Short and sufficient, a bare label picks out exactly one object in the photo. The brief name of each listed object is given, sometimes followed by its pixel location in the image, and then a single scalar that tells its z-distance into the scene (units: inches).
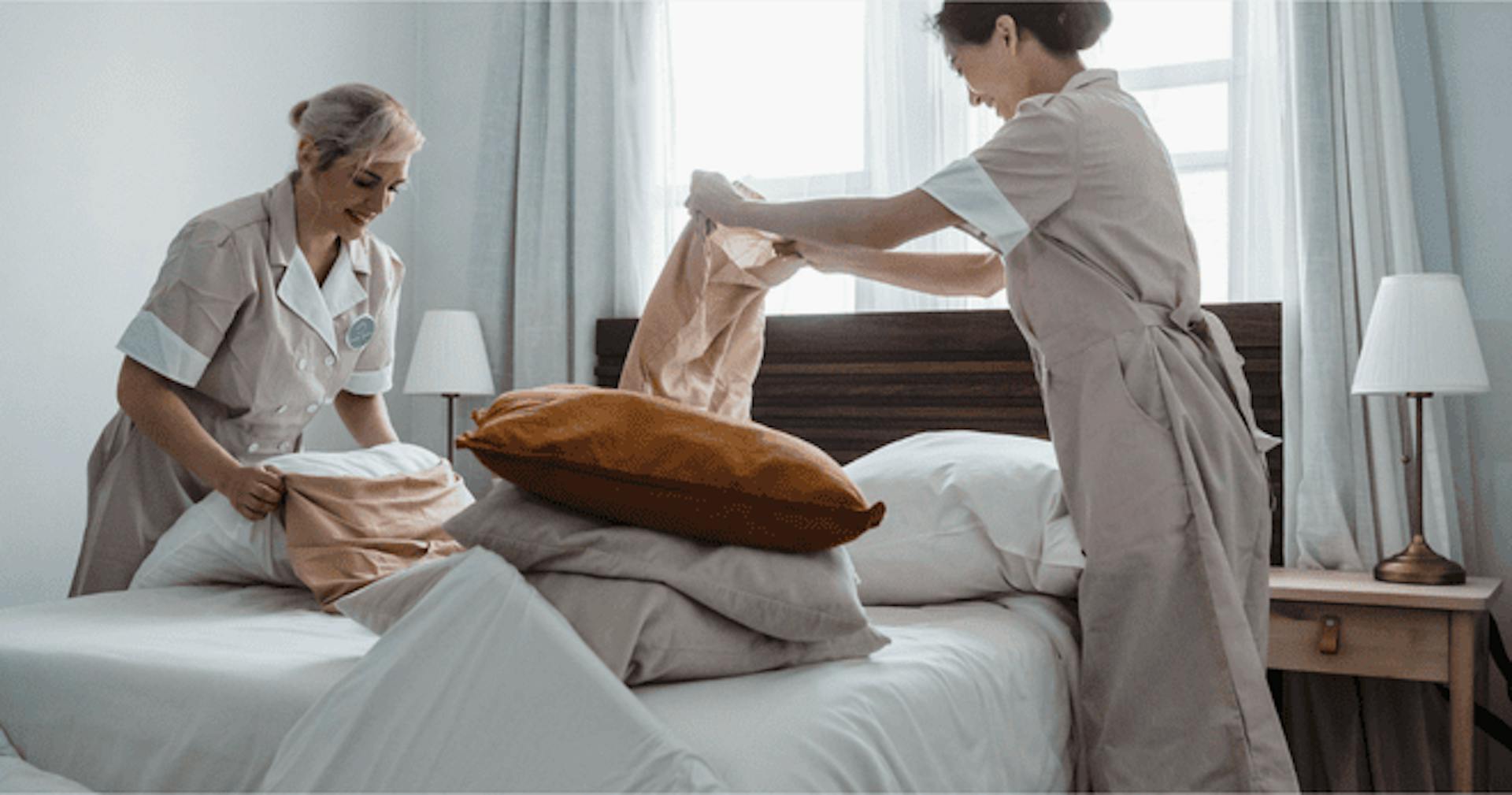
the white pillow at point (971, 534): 71.1
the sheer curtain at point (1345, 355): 105.0
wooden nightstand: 89.4
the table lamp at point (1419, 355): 93.7
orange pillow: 49.9
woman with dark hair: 61.2
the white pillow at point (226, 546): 73.4
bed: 43.8
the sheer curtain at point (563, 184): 139.8
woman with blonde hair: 76.0
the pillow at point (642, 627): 47.6
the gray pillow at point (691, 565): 49.6
